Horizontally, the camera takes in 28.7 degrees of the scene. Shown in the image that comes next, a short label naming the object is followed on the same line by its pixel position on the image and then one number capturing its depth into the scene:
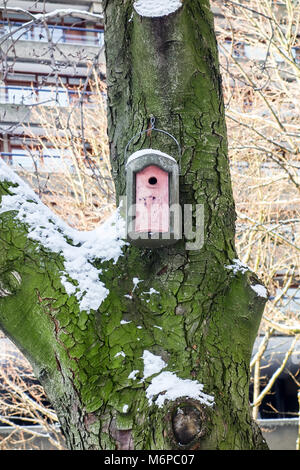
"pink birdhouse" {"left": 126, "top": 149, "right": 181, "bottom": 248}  2.52
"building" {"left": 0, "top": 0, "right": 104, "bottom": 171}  14.74
